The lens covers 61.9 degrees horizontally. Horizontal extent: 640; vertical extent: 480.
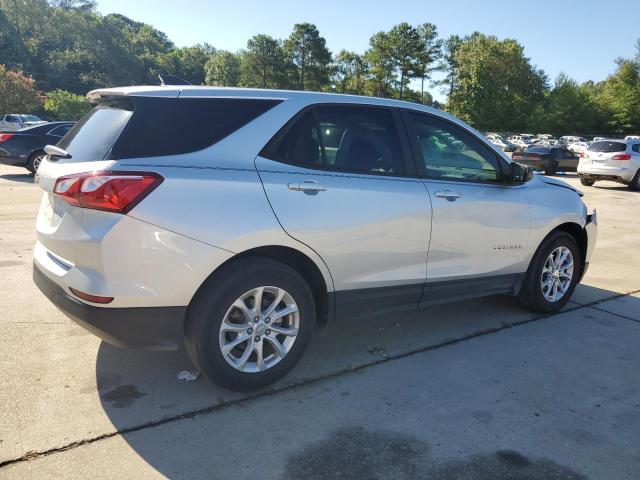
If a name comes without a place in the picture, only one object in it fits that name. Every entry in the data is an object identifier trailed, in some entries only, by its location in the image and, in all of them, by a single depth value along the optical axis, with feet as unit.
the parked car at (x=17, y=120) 105.70
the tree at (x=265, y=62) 285.23
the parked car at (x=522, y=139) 191.29
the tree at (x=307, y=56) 289.74
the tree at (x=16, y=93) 146.00
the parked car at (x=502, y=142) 114.11
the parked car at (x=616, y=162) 57.82
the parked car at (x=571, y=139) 207.72
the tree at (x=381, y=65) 284.20
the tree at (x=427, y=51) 289.74
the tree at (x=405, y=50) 281.74
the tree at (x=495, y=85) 254.68
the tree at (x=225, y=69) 309.63
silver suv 9.25
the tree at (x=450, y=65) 294.87
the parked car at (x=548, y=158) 78.84
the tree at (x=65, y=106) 160.86
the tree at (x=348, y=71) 301.22
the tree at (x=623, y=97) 227.40
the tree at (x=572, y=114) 245.04
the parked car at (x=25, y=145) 45.85
